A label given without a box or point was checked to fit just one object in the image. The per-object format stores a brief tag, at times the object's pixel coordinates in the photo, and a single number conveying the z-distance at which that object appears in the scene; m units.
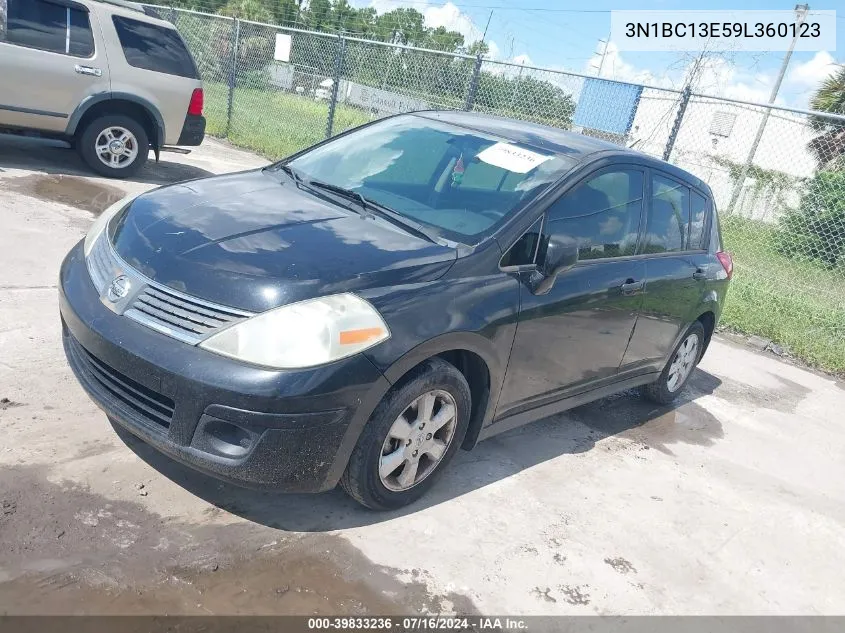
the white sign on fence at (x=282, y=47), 13.52
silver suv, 7.74
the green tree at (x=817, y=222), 9.59
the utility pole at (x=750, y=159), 11.13
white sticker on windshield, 3.93
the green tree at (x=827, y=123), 11.92
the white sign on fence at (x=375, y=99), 11.82
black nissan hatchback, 2.79
